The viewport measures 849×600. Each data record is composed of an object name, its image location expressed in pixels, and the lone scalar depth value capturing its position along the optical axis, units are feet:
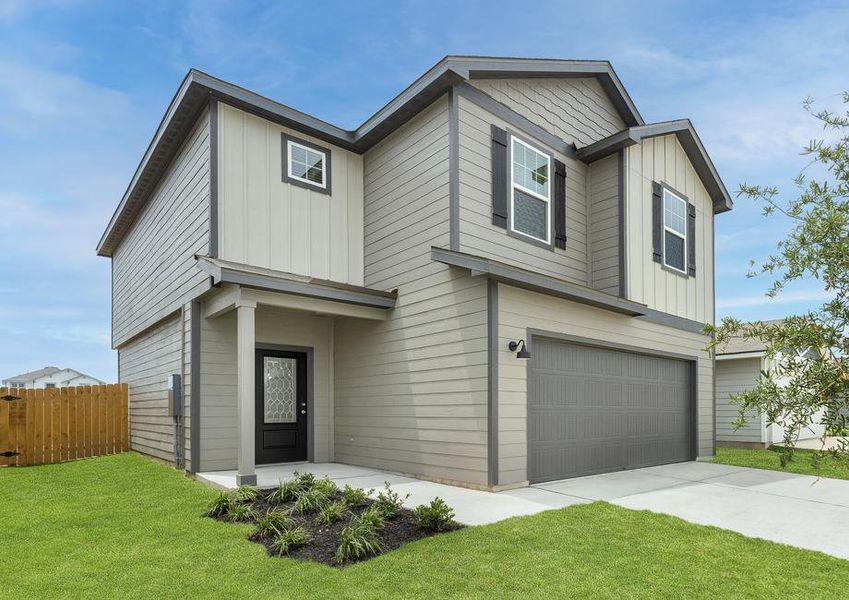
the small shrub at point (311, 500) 20.49
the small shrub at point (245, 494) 21.40
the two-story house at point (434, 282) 26.48
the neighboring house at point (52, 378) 102.42
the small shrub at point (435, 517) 17.99
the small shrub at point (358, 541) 15.90
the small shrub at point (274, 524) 17.99
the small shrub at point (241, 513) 19.92
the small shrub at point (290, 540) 16.55
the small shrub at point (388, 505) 19.25
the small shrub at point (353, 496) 21.12
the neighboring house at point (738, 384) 49.11
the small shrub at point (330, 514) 19.07
